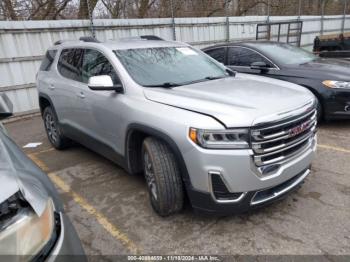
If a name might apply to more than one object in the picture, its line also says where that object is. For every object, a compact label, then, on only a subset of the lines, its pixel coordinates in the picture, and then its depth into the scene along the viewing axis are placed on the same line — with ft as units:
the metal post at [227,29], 40.54
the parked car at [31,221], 4.68
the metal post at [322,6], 56.39
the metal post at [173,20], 34.27
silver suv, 8.51
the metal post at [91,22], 28.48
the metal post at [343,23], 61.82
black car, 17.16
